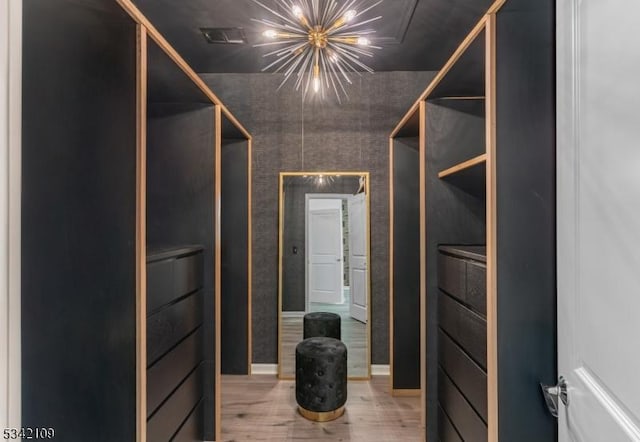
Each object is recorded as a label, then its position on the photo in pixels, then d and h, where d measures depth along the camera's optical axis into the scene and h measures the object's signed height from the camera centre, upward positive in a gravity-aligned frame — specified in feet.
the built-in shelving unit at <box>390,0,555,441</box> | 3.70 -0.12
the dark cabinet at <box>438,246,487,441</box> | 4.47 -1.73
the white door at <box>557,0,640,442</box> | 2.11 +0.05
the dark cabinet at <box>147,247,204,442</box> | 4.68 -1.85
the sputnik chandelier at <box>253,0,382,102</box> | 6.19 +3.65
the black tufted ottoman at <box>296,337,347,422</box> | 8.05 -3.62
